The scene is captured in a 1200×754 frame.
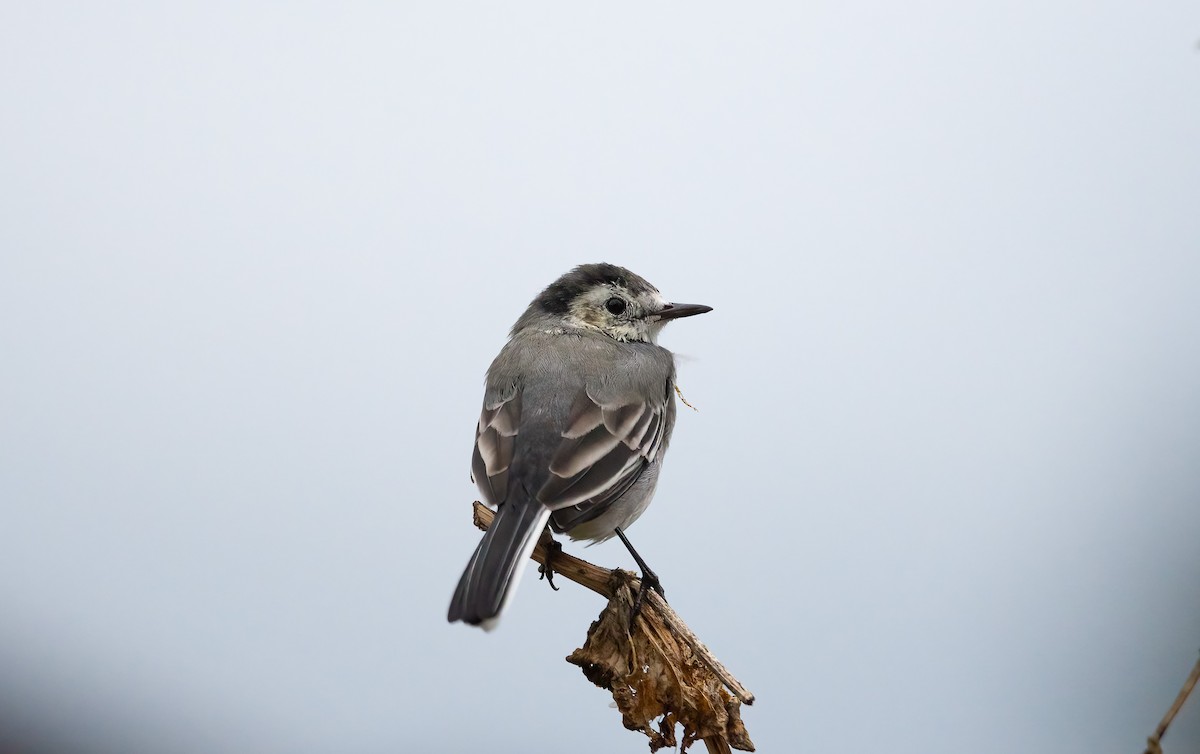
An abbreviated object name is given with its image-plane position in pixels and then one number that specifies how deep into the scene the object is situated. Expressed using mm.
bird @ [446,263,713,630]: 5457
